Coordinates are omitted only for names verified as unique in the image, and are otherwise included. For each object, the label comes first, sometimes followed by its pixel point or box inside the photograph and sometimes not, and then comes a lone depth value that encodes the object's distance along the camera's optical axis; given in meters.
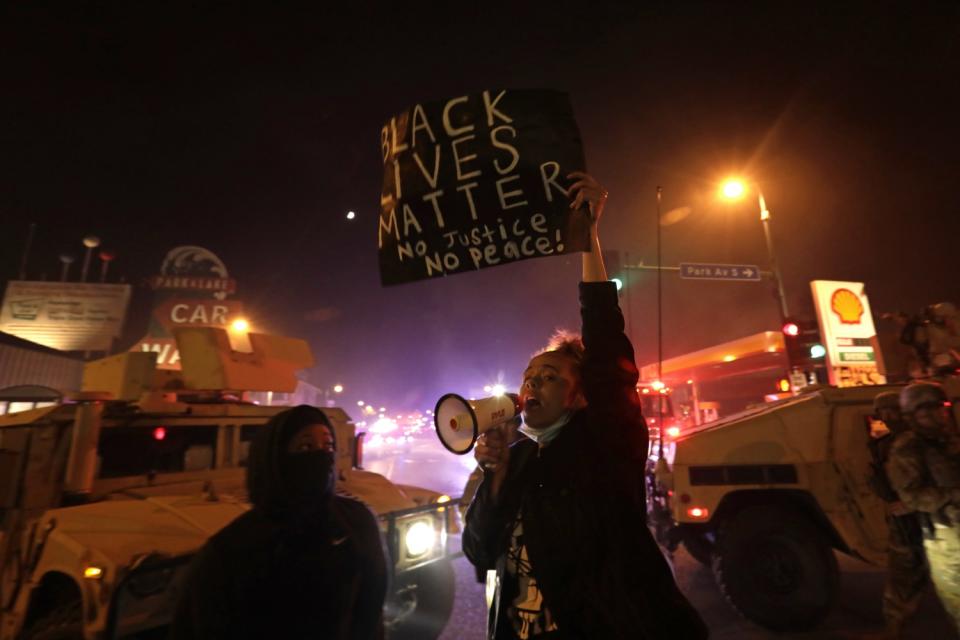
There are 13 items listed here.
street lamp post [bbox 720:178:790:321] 13.53
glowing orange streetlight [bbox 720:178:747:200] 13.55
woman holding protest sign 1.51
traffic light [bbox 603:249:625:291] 11.12
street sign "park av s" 12.62
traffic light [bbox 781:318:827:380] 11.46
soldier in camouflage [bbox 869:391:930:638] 3.88
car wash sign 21.86
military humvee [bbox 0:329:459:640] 2.74
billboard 21.19
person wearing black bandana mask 1.59
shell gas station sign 15.43
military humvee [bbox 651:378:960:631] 4.68
